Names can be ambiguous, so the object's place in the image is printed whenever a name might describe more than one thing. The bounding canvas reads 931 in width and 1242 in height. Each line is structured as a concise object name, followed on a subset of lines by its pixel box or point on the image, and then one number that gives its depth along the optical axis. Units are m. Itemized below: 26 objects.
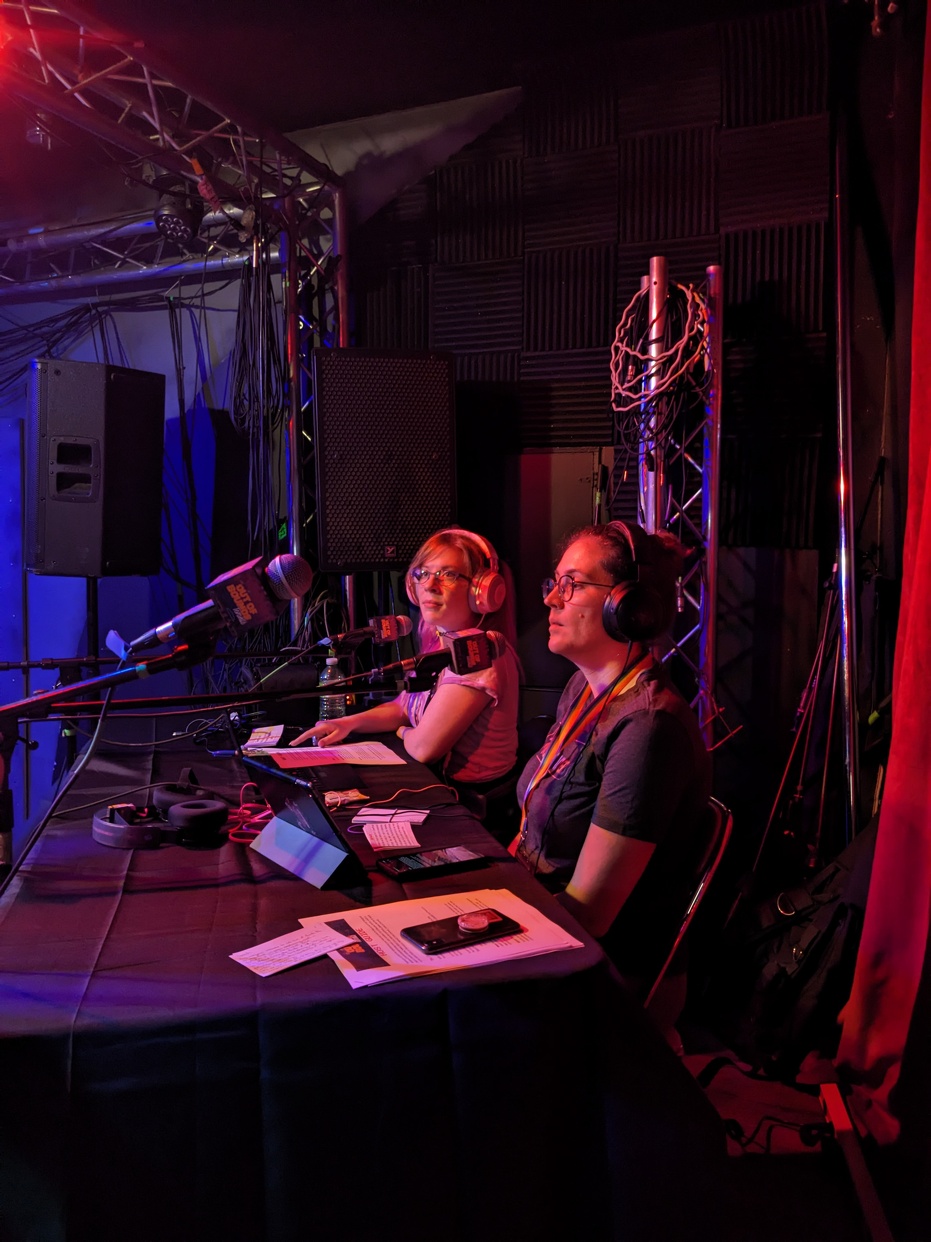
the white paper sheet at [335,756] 2.51
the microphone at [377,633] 1.98
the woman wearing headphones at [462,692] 2.68
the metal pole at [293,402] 4.27
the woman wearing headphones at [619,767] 1.66
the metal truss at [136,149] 3.23
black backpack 2.47
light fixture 4.34
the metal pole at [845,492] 3.06
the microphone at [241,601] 1.60
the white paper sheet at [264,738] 2.75
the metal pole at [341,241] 4.41
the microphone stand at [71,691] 1.55
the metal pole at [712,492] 3.45
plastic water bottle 3.45
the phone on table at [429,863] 1.65
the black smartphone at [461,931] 1.34
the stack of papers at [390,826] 1.85
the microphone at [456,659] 1.74
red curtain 1.93
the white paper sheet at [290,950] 1.28
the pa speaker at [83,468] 4.03
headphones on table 1.81
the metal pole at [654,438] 3.49
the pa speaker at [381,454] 3.95
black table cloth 1.11
